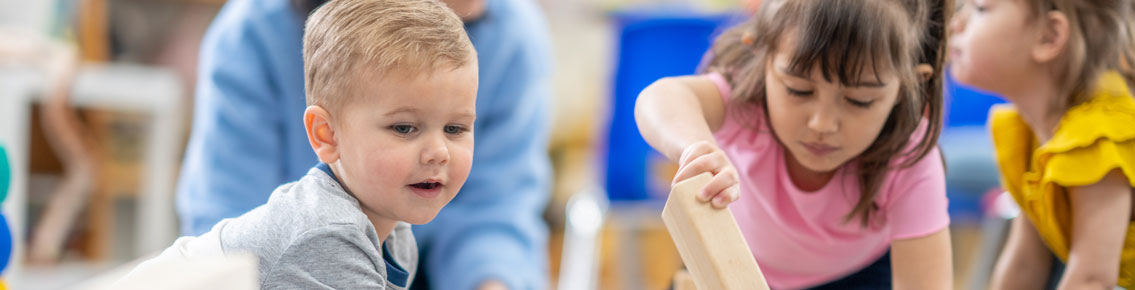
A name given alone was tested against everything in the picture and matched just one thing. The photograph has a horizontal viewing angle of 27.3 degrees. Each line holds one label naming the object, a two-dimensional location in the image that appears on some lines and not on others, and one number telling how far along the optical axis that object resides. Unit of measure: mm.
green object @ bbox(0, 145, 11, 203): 1967
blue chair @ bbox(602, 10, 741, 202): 3922
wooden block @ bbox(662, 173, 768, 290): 1896
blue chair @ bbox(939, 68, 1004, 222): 4216
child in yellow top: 2199
